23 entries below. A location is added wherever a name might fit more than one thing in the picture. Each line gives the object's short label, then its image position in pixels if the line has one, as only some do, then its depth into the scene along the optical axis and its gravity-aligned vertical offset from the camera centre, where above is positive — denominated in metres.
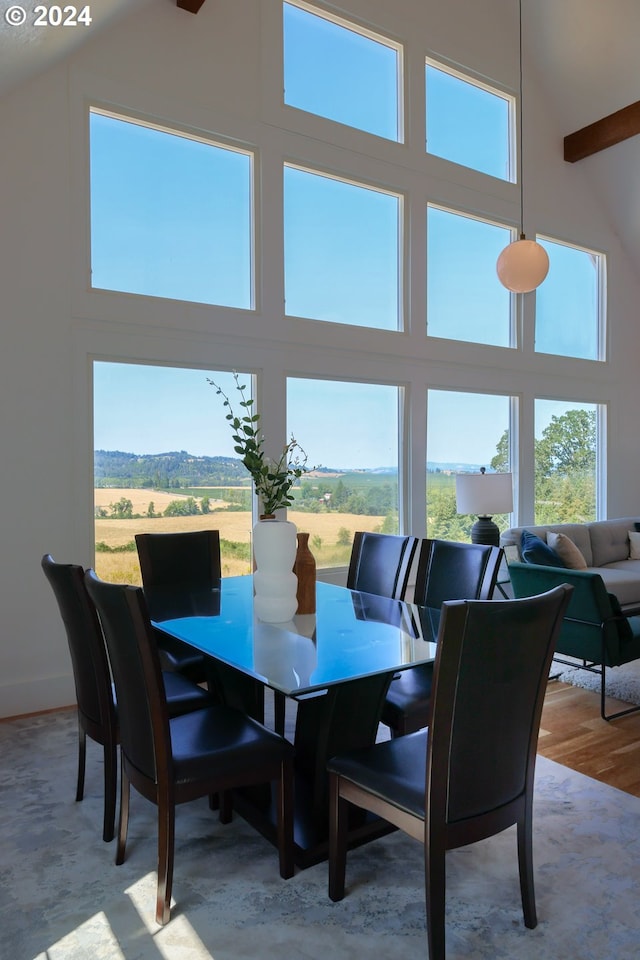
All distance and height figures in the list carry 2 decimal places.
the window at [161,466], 4.05 +0.08
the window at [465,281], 5.60 +1.72
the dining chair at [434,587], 2.49 -0.49
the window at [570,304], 6.54 +1.76
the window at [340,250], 4.81 +1.73
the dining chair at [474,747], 1.58 -0.69
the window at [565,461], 6.48 +0.16
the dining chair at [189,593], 2.78 -0.54
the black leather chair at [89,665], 2.29 -0.67
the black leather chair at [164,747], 1.82 -0.82
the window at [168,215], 4.05 +1.70
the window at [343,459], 4.86 +0.14
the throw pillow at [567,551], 5.09 -0.57
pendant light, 4.21 +1.36
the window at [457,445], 5.59 +0.28
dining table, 1.95 -0.55
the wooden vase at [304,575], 2.71 -0.40
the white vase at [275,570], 2.54 -0.36
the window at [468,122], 5.59 +3.12
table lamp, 4.76 -0.12
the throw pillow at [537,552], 4.73 -0.55
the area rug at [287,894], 1.81 -1.28
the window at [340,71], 4.78 +3.07
